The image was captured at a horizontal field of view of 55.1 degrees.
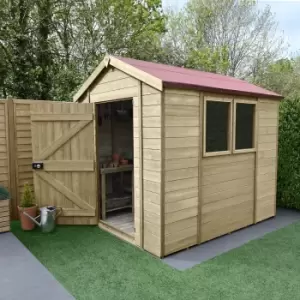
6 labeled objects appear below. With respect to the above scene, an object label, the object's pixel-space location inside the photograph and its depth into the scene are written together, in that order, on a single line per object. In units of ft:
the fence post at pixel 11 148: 15.76
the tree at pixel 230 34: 48.49
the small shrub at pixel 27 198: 15.10
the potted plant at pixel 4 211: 14.28
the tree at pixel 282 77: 42.47
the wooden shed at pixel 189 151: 11.63
